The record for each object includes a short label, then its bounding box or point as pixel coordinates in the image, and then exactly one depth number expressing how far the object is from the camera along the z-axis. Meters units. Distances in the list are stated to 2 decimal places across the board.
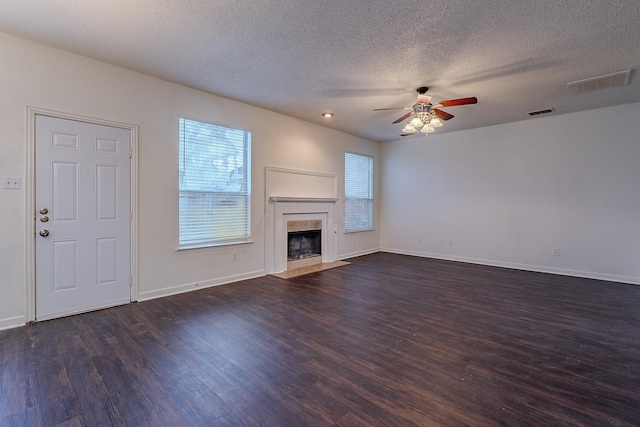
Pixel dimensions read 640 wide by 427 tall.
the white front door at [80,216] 3.04
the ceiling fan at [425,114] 3.79
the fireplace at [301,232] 5.09
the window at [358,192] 6.73
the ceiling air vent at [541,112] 4.80
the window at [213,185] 4.07
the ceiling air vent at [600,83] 3.51
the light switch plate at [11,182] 2.84
